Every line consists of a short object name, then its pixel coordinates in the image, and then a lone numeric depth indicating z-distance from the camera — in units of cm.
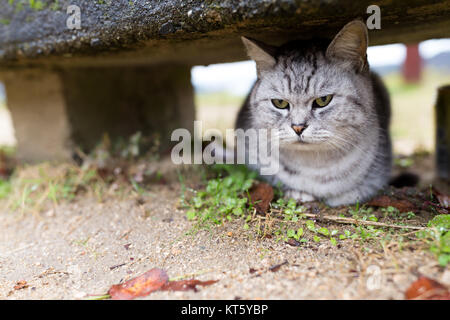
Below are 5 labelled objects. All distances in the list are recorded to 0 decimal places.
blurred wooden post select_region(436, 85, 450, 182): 60
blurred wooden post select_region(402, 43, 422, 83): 167
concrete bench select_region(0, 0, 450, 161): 37
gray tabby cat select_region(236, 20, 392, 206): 41
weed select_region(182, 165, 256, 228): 42
